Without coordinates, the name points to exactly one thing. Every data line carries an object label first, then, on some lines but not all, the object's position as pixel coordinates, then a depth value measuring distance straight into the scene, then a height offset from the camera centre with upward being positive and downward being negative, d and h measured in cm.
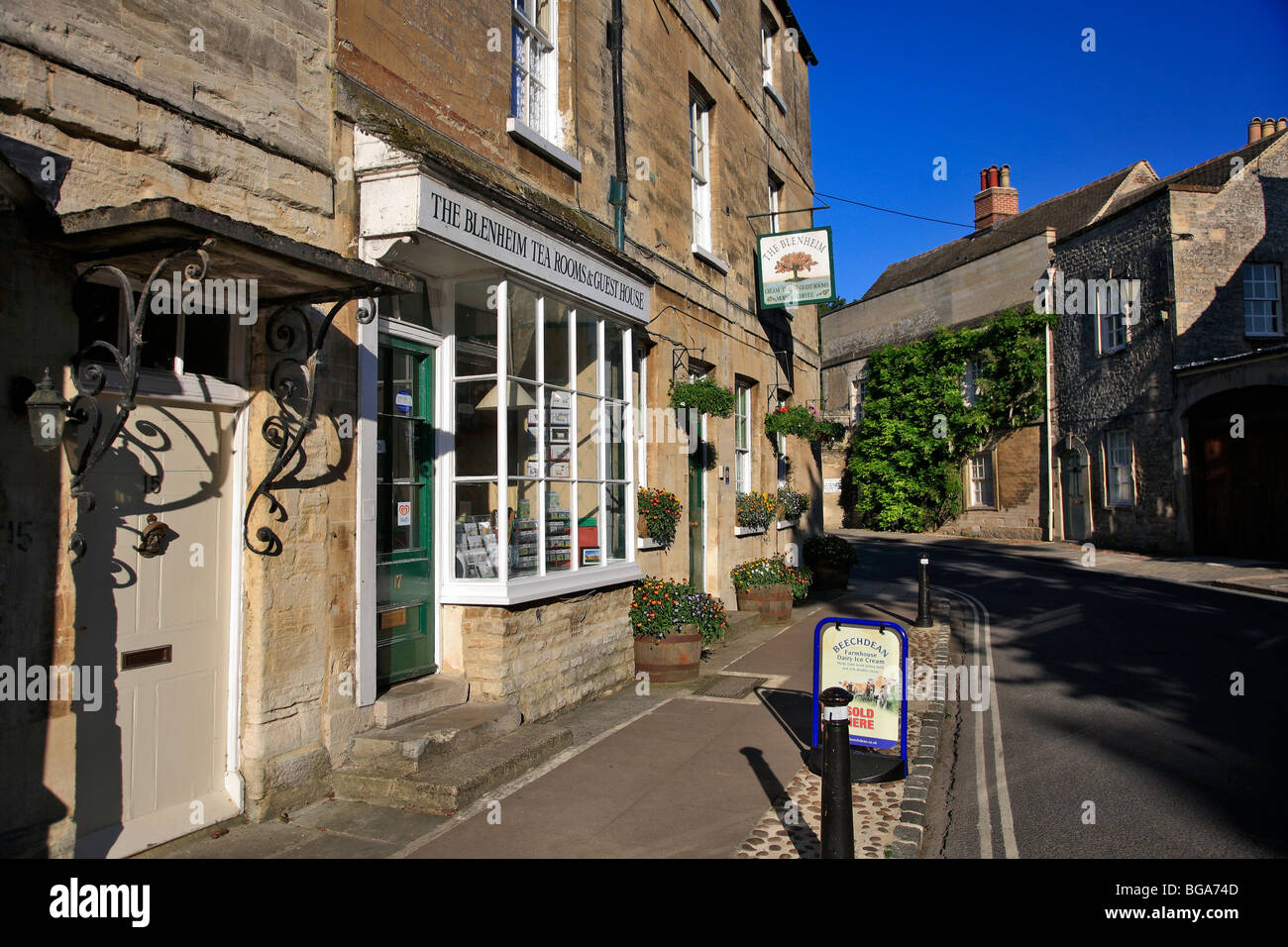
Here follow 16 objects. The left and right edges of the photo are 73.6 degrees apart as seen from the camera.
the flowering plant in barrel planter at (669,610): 859 -116
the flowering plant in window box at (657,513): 936 -17
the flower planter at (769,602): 1204 -150
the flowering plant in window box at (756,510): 1264 -21
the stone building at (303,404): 393 +61
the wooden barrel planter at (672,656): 848 -157
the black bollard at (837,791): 404 -140
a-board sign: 593 -125
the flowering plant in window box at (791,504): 1450 -15
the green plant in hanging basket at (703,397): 980 +114
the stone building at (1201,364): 1938 +303
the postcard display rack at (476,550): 664 -38
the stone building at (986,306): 2570 +665
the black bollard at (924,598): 1131 -139
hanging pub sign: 1288 +344
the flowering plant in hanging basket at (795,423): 1345 +114
